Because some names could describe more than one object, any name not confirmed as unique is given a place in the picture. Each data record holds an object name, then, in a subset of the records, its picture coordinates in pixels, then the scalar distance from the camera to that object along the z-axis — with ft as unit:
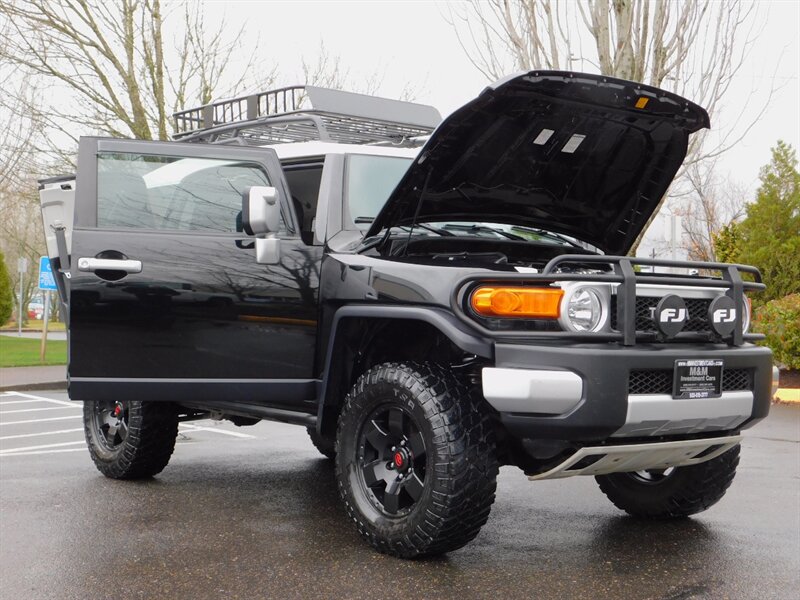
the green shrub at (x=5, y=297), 88.74
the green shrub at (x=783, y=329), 39.86
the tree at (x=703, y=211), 123.72
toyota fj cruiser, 12.93
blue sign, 55.11
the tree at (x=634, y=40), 44.16
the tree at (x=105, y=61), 58.85
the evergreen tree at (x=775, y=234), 47.21
